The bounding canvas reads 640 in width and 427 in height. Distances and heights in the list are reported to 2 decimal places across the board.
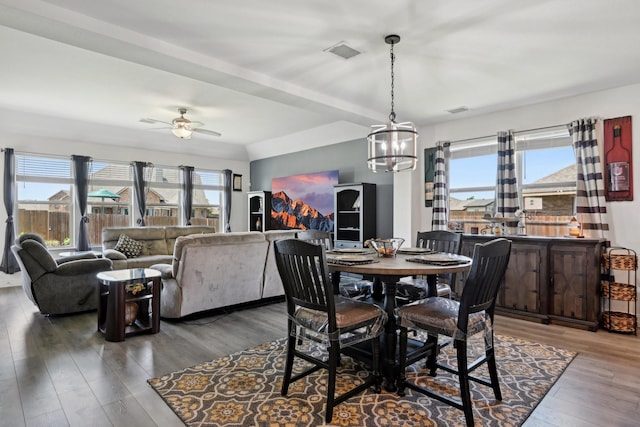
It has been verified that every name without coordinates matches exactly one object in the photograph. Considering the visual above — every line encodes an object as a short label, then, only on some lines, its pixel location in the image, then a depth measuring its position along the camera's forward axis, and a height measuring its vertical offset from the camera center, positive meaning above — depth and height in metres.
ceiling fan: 5.12 +1.24
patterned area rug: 2.07 -1.21
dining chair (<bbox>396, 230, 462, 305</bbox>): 3.10 -0.64
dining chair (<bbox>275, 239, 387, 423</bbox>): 2.04 -0.65
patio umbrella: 6.52 +0.33
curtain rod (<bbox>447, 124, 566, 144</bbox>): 4.38 +1.02
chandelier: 2.95 +0.59
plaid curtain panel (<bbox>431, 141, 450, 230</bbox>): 5.22 +0.29
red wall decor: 3.84 +0.54
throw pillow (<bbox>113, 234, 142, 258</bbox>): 5.89 -0.58
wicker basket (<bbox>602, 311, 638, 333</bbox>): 3.57 -1.13
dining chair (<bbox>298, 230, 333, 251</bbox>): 3.55 -0.25
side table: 3.29 -0.86
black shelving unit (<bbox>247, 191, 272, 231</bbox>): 8.01 +0.01
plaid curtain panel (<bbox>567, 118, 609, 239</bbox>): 3.91 +0.32
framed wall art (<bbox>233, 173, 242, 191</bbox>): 8.80 +0.73
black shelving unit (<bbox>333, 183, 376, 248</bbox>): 5.86 -0.05
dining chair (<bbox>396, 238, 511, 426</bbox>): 2.01 -0.66
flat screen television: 6.64 +0.21
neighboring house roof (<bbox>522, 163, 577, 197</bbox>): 4.29 +0.37
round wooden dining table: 2.23 -0.38
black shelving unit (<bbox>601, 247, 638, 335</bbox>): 3.60 -0.82
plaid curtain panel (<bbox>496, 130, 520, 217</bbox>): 4.59 +0.43
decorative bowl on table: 2.82 -0.29
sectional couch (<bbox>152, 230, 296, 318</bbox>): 3.77 -0.68
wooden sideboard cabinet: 3.71 -0.79
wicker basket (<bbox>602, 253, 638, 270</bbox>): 3.60 -0.53
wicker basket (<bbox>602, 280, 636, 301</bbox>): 3.64 -0.84
